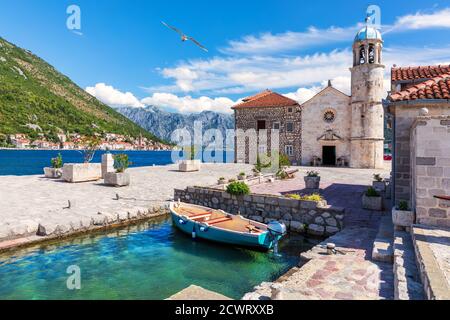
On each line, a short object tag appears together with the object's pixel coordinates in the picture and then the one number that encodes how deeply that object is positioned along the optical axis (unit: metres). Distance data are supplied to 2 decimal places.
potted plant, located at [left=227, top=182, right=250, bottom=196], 13.19
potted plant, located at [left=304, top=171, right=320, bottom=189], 17.00
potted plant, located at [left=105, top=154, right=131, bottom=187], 18.38
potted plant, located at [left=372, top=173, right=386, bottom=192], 15.44
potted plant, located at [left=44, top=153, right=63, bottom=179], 21.78
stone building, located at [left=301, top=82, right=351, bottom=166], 35.12
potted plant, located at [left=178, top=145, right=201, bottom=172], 28.17
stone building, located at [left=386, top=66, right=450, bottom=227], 7.50
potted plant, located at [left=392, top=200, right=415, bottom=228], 7.90
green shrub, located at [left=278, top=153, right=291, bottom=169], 22.25
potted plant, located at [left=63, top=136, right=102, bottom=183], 19.66
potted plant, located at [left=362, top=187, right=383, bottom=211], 11.88
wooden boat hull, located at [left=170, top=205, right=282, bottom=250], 9.20
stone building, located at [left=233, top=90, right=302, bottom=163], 38.06
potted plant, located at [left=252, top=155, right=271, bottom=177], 21.36
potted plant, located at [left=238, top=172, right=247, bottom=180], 18.89
